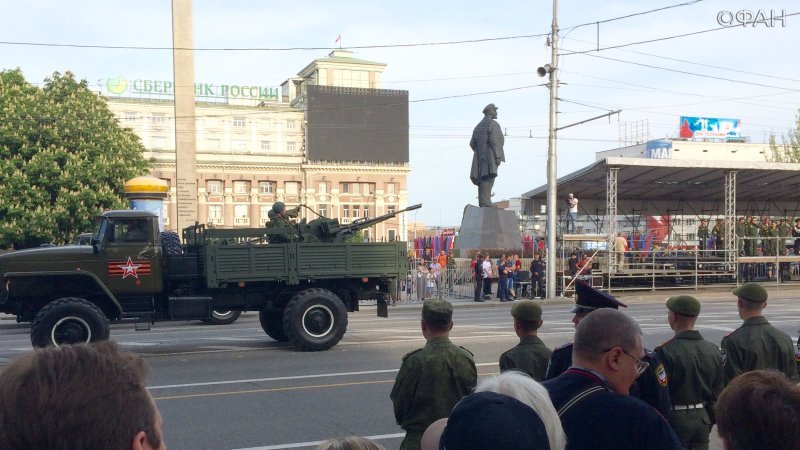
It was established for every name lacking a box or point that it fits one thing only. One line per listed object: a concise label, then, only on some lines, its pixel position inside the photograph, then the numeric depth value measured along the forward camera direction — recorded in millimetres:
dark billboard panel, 80625
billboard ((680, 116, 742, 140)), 99875
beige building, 81188
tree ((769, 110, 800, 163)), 64887
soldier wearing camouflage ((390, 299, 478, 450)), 4852
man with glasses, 2920
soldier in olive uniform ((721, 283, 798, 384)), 5738
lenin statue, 29688
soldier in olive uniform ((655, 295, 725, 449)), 5293
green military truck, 13523
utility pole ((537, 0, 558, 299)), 28141
